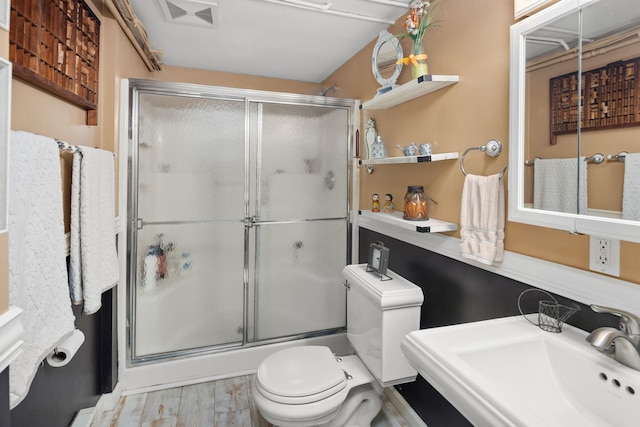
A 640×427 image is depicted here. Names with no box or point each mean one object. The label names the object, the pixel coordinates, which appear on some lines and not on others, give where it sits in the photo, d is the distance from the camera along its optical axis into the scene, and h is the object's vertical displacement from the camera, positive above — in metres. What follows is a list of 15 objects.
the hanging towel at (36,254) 0.91 -0.13
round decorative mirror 1.94 +0.90
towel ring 1.34 +0.26
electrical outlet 0.99 -0.12
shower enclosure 2.21 -0.05
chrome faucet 0.87 -0.32
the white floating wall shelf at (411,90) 1.56 +0.62
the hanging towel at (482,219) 1.33 -0.03
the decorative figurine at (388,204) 2.12 +0.05
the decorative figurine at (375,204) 2.24 +0.05
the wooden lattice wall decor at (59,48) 1.09 +0.62
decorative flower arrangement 1.66 +0.90
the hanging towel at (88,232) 1.34 -0.09
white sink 0.78 -0.43
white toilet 1.53 -0.79
